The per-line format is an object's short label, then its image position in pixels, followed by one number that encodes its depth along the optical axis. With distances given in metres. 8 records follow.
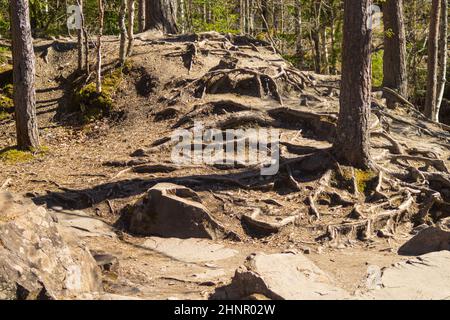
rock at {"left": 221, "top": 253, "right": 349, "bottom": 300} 6.18
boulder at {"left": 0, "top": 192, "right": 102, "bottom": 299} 5.37
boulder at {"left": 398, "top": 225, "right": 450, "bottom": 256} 8.24
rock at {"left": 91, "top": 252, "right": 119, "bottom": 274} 7.23
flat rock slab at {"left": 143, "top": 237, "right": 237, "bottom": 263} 8.81
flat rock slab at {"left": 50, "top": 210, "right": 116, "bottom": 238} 9.46
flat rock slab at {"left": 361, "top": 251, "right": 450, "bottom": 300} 6.48
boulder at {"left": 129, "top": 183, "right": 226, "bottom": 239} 9.59
